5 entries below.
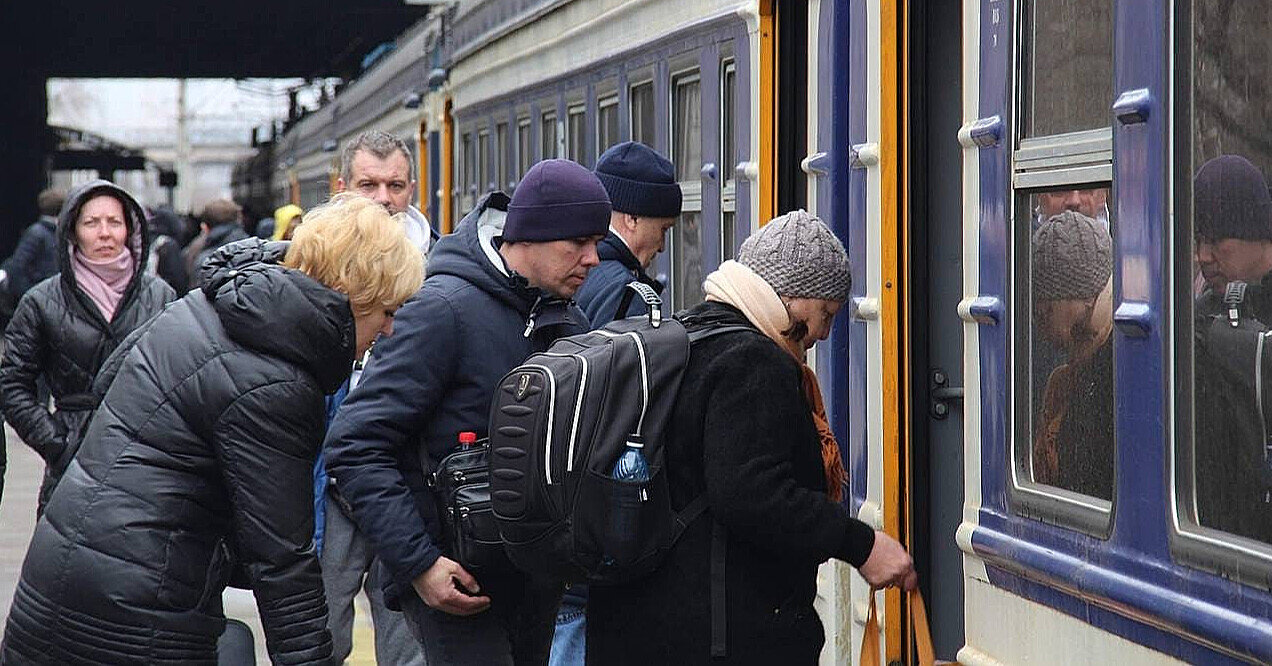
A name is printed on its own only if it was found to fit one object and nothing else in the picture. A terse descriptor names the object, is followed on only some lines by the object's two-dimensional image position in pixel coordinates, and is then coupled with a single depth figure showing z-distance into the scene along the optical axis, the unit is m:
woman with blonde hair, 7.11
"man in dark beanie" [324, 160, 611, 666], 8.24
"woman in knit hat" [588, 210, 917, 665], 6.91
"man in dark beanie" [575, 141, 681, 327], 10.12
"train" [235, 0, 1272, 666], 5.89
